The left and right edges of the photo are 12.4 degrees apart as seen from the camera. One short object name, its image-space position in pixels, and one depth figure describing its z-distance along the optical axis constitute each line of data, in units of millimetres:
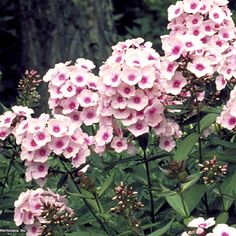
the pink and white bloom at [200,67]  4224
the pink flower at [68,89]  4450
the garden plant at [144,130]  4240
